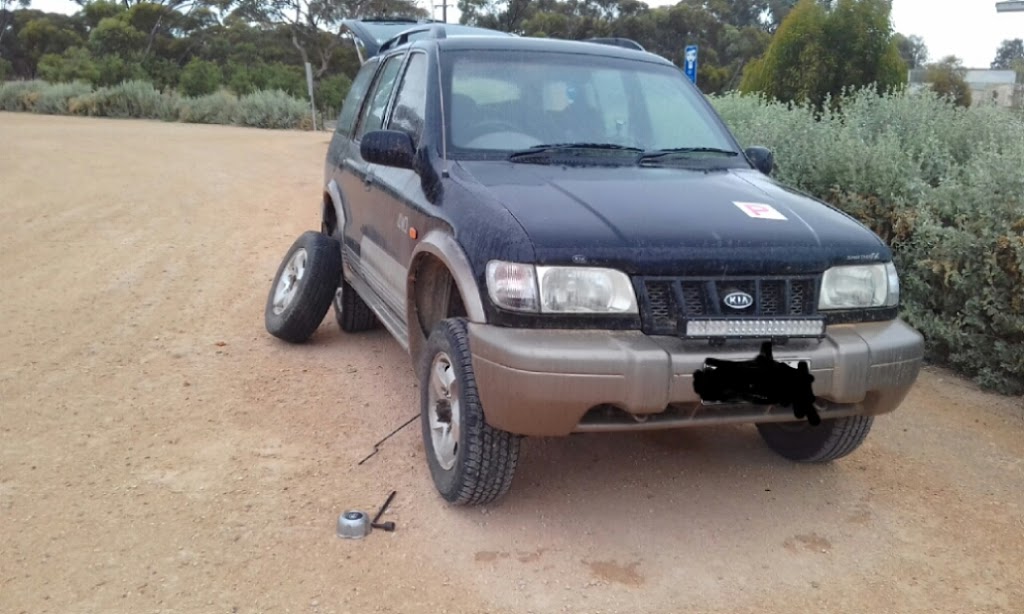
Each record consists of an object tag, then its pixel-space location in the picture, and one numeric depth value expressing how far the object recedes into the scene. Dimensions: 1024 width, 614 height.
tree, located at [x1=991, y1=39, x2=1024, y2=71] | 66.38
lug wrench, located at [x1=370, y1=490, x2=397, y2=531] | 3.82
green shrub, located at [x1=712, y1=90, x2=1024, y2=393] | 5.52
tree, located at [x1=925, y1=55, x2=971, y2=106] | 18.80
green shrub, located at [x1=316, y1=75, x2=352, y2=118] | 31.12
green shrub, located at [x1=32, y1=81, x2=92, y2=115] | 28.94
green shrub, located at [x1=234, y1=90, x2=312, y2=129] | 27.27
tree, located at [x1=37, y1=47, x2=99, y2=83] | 32.47
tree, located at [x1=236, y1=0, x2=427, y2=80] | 44.25
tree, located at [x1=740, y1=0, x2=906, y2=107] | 10.51
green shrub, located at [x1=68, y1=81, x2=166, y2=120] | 28.39
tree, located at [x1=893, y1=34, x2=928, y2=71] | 50.25
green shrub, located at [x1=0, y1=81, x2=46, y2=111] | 29.95
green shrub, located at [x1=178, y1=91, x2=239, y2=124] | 28.03
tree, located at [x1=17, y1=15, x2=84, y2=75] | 45.38
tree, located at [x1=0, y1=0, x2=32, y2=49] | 48.28
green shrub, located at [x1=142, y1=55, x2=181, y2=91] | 33.92
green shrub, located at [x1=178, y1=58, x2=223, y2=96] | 31.45
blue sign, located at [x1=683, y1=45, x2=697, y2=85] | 11.58
